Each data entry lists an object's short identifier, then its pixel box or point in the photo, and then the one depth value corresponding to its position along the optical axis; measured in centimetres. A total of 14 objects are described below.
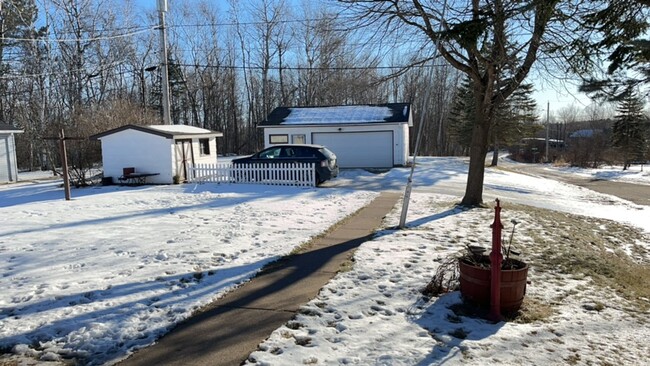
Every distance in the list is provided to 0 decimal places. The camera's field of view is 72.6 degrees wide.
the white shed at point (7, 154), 2211
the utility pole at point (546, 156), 5466
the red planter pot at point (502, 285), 455
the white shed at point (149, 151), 1723
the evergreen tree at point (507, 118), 3375
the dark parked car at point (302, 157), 1680
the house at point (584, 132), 7566
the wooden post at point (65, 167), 1322
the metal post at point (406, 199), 898
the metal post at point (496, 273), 434
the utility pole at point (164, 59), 2056
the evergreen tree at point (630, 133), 3919
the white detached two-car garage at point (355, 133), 2470
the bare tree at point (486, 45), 854
